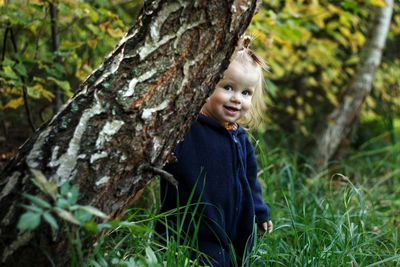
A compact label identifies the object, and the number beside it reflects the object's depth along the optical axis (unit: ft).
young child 6.70
